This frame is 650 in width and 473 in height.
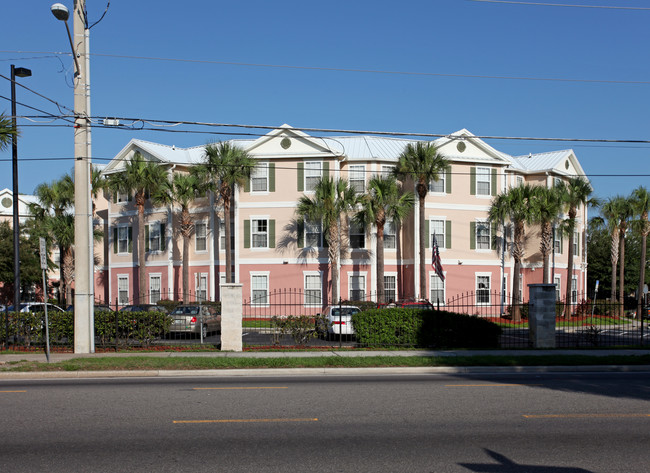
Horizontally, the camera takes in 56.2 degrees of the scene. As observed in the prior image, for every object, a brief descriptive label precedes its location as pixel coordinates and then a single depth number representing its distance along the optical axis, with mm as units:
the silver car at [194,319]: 23750
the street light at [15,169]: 22312
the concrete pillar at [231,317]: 18641
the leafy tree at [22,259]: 42062
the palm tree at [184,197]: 37531
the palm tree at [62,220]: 40812
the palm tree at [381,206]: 35500
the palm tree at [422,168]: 35562
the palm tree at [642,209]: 48594
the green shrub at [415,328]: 20203
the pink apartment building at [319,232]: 37688
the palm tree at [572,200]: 40250
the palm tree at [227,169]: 34969
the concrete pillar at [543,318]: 20125
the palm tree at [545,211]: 38281
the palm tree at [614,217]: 49500
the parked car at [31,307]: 29953
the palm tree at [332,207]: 35438
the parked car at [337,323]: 23034
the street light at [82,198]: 18172
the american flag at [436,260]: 32812
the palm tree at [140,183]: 37469
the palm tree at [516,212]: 38188
